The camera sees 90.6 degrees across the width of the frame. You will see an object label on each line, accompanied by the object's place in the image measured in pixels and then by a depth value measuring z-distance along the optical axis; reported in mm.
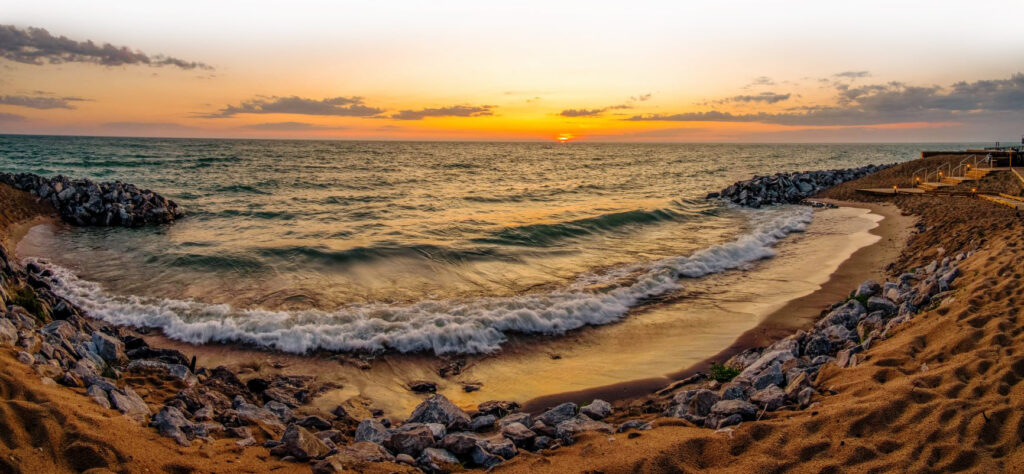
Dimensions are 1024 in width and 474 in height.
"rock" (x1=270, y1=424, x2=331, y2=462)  4777
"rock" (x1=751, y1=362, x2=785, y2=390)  6173
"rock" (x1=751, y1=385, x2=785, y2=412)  5453
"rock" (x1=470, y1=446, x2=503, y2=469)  4906
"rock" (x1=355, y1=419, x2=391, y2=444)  5320
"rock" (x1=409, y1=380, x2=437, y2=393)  7620
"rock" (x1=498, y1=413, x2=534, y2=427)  5855
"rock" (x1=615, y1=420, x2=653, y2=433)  5468
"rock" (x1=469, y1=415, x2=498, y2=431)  5996
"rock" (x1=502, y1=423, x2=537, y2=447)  5344
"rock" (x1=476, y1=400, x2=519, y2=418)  6555
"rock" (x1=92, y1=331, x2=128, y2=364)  6723
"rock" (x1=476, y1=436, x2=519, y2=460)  5074
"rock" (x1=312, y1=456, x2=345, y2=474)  4438
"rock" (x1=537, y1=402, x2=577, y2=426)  5969
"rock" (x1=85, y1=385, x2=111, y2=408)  5059
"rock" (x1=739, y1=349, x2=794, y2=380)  6778
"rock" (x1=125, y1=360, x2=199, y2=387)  6621
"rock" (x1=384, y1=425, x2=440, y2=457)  5105
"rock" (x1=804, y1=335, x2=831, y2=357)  7113
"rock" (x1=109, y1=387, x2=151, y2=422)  5051
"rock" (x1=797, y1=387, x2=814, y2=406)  5406
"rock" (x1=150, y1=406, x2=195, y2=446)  4781
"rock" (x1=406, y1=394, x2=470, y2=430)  5883
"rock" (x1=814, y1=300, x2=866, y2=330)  8375
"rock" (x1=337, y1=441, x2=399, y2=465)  4721
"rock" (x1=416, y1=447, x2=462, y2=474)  4805
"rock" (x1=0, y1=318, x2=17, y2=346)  5637
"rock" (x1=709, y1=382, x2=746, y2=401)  5789
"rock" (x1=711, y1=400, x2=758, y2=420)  5262
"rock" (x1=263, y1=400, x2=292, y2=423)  6199
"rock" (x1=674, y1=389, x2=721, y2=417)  5586
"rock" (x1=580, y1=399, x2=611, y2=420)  6199
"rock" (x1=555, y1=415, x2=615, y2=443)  5387
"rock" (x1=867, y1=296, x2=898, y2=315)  8359
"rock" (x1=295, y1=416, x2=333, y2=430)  5941
